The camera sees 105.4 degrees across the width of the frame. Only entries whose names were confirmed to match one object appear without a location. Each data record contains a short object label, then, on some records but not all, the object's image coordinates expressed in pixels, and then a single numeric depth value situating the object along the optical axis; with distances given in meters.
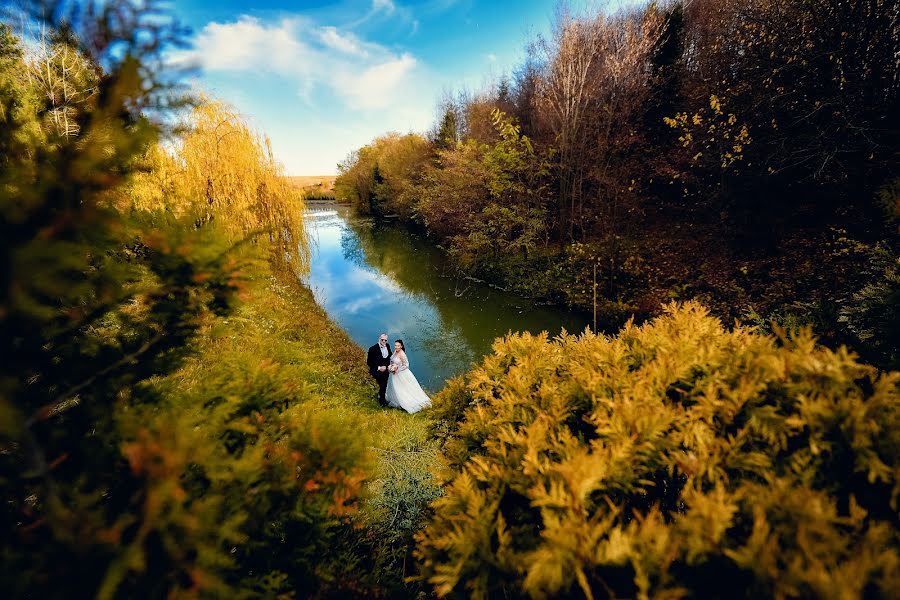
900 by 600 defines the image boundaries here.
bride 7.61
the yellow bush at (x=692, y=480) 1.34
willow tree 8.92
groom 7.86
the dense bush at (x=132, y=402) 1.21
